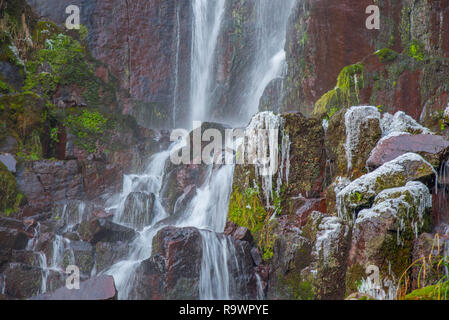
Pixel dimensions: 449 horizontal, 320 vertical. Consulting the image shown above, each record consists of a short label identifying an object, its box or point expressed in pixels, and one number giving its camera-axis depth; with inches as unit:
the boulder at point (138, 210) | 398.9
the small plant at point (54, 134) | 456.0
